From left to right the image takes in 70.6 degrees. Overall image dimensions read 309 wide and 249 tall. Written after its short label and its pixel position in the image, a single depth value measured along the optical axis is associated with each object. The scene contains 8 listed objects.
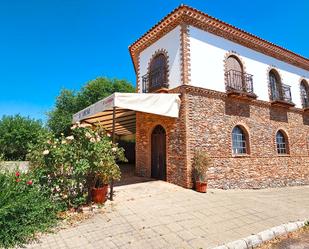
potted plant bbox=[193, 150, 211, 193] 9.15
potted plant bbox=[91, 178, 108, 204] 6.88
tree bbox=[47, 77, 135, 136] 27.28
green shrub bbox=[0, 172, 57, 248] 4.58
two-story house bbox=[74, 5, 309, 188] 10.34
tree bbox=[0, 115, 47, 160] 22.64
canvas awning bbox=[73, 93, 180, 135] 7.88
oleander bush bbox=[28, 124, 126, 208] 6.34
